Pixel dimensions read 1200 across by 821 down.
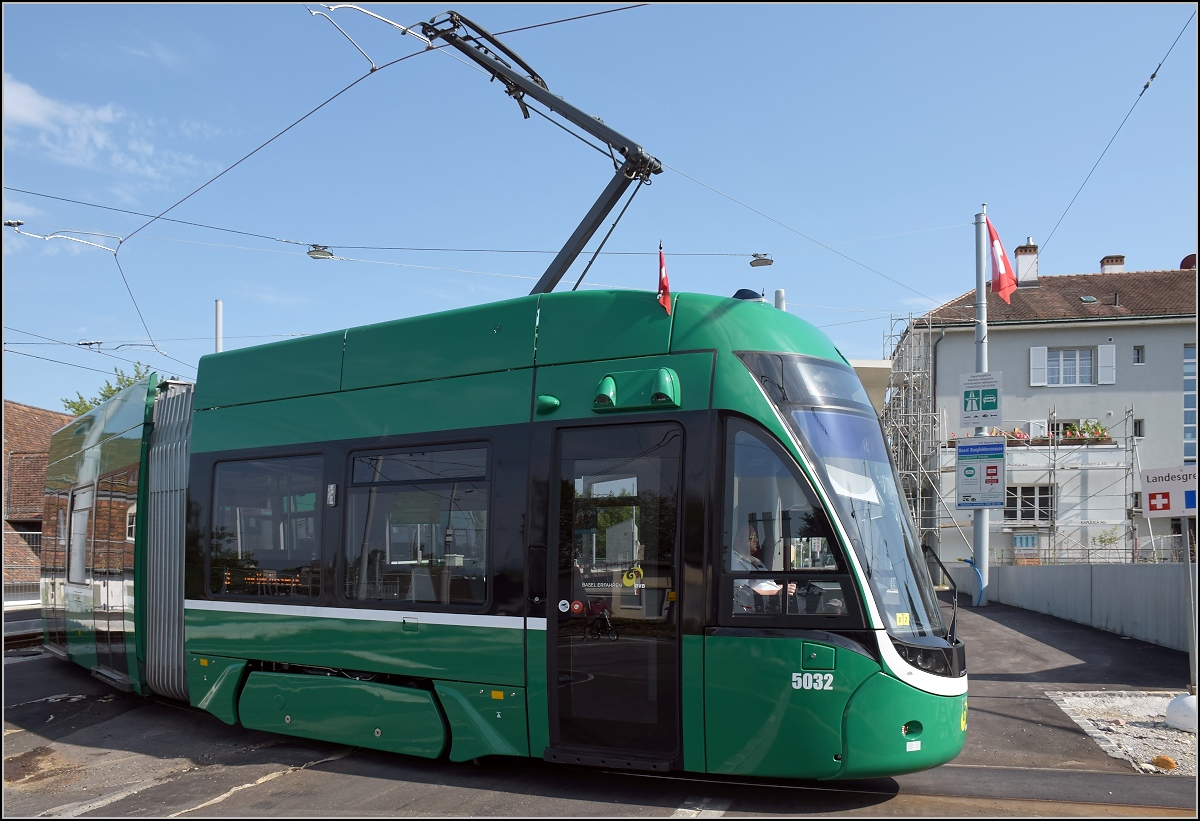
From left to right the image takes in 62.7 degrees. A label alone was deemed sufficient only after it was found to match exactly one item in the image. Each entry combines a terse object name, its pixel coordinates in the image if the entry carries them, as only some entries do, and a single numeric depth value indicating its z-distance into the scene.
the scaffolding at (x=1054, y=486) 34.62
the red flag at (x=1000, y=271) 17.98
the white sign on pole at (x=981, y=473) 16.86
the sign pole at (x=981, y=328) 18.09
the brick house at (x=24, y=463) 39.28
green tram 6.45
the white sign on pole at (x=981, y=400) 16.84
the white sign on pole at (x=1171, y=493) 10.10
